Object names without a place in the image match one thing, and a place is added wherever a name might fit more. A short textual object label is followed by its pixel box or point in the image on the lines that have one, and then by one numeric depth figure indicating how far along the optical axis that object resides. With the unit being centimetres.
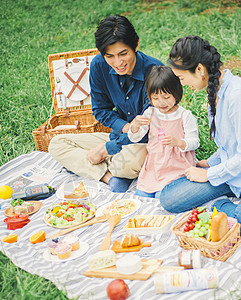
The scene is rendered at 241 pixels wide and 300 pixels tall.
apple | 219
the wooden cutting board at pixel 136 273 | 234
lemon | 368
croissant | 267
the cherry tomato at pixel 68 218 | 311
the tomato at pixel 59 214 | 316
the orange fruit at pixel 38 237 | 288
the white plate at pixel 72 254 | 264
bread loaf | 237
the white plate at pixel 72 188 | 354
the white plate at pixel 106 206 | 318
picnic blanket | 223
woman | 266
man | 320
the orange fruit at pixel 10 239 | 291
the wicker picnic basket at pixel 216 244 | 239
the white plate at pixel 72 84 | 476
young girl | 319
